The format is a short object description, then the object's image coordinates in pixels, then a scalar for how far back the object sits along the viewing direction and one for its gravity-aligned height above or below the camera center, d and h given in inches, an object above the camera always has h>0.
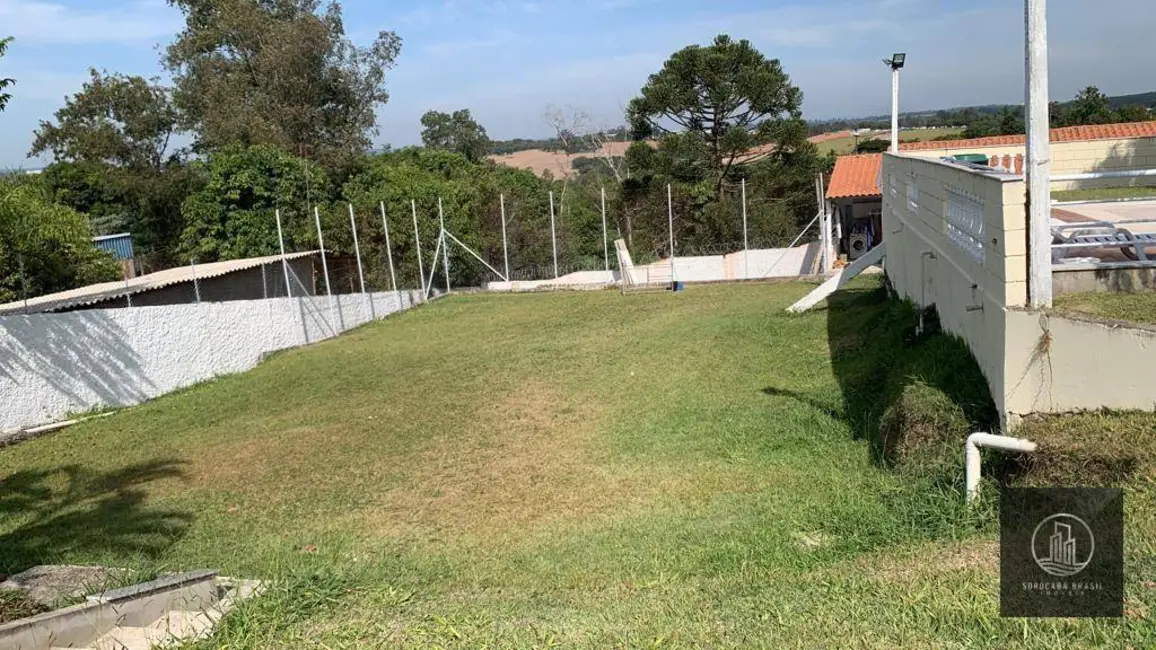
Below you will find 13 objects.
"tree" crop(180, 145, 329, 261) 890.1 +11.9
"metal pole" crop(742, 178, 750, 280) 753.0 -82.6
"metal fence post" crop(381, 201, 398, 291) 715.4 -41.2
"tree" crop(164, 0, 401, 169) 1062.4 +179.9
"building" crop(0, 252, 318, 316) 467.2 -39.5
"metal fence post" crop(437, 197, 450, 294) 755.8 -45.6
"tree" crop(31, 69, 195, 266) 1083.9 +92.1
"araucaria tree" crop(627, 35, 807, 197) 885.2 +79.2
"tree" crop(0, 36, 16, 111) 291.3 +55.0
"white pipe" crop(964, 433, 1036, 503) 153.9 -55.2
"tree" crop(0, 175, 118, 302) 546.6 -7.0
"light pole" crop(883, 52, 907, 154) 367.2 +32.2
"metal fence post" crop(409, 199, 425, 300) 730.4 -33.8
